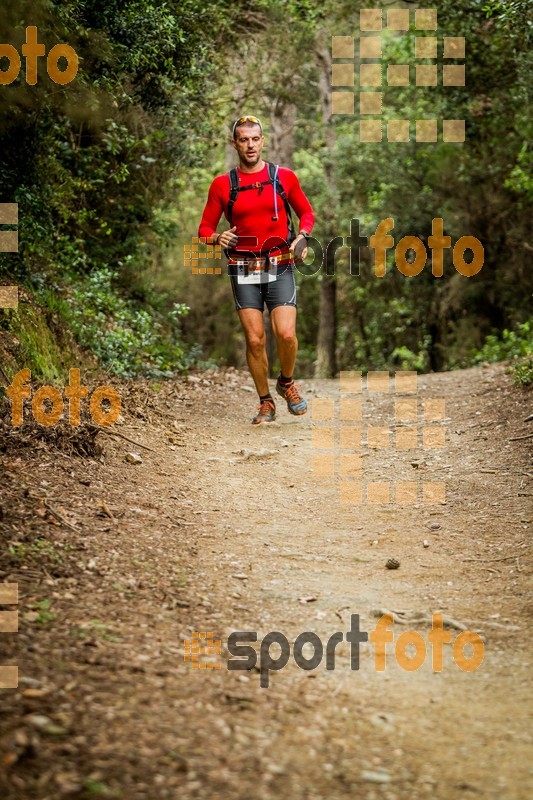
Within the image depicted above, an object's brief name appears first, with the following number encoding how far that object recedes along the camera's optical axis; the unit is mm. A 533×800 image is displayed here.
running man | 14977
